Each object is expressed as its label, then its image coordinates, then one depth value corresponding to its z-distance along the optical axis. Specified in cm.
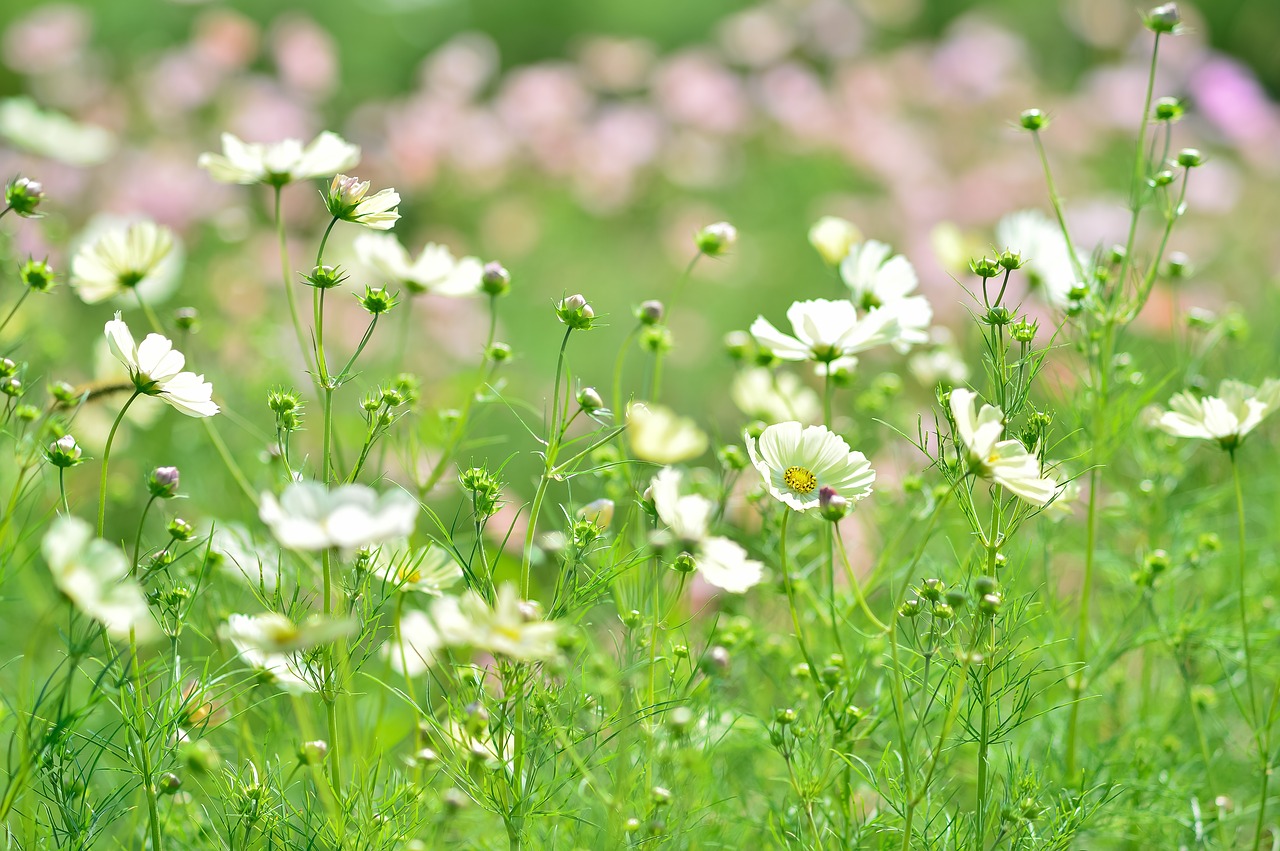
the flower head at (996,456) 266
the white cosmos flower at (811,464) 272
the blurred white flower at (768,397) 292
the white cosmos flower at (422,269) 283
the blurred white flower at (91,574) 260
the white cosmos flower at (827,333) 276
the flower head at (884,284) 281
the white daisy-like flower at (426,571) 272
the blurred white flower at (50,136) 330
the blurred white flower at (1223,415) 275
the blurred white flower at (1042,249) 293
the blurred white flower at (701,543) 270
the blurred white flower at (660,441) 282
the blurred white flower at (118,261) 279
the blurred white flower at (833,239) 289
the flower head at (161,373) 270
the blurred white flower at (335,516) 260
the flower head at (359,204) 273
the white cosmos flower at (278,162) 278
